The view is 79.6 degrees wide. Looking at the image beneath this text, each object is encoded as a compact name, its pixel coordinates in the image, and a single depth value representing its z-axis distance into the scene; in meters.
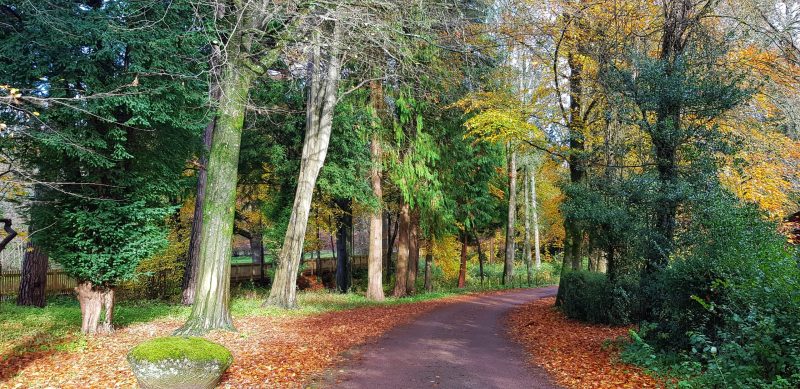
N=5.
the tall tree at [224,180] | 8.88
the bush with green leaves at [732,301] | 4.86
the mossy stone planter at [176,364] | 5.32
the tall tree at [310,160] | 13.44
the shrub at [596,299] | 10.48
